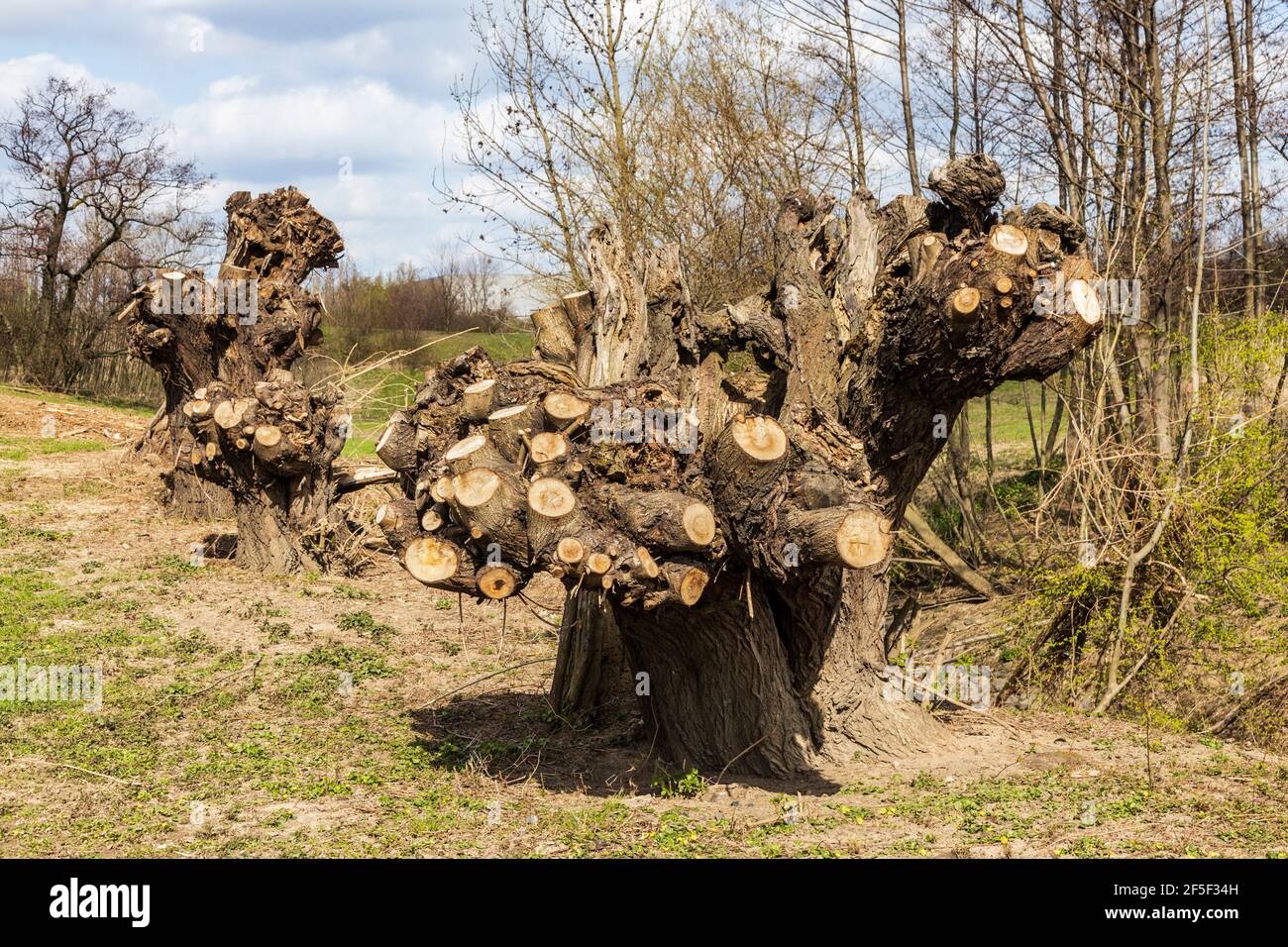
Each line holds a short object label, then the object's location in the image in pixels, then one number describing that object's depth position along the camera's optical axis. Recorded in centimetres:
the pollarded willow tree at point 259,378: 1073
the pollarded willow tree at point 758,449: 495
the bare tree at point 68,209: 2608
